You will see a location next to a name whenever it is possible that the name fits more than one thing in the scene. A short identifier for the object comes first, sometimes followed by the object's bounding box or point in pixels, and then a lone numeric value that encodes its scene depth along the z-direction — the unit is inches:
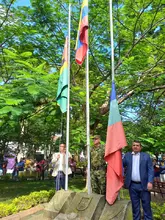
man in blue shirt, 138.9
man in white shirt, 214.7
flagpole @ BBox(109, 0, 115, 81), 173.5
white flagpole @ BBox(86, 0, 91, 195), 156.0
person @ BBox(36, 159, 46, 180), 479.5
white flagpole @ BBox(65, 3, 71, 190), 174.3
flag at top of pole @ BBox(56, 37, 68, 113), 192.0
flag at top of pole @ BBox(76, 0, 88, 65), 186.1
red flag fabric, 141.0
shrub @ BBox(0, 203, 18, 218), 173.5
